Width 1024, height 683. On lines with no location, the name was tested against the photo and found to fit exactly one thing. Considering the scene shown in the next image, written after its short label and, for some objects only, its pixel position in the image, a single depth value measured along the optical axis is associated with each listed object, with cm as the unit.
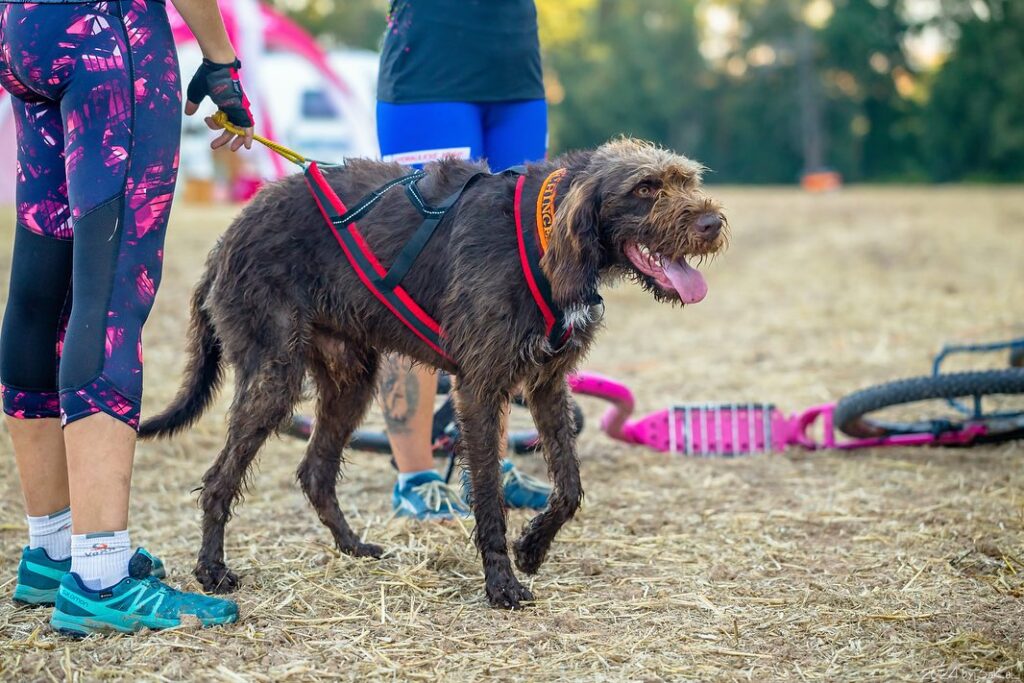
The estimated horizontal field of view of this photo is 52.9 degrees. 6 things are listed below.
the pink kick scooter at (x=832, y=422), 462
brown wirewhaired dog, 311
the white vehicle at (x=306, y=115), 2103
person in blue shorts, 387
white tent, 1470
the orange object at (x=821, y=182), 2743
